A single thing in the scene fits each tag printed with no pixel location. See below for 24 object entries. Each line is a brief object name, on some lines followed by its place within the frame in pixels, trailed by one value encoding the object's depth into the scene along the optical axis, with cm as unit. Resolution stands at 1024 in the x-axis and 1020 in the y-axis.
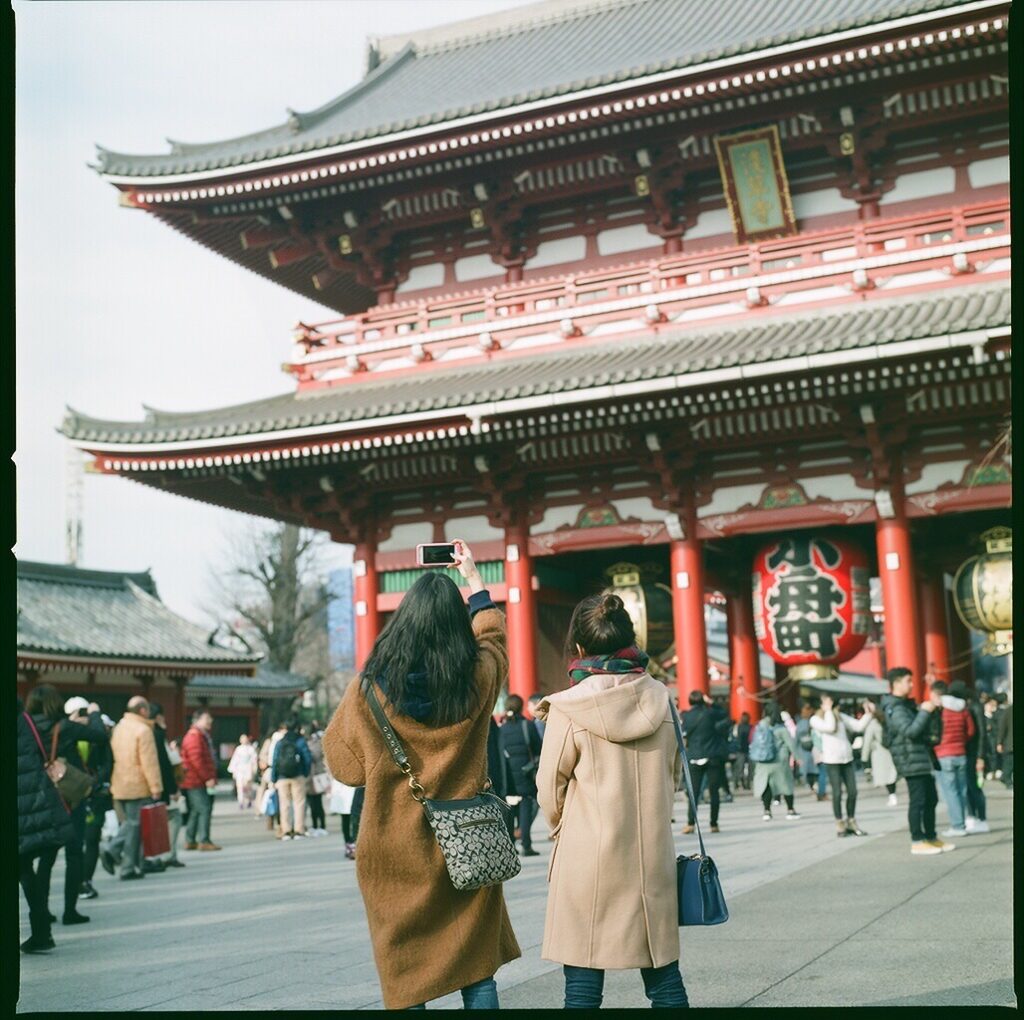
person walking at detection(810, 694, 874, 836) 1357
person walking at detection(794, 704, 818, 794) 1929
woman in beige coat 439
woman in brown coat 421
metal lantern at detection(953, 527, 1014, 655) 1590
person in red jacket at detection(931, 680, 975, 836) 1233
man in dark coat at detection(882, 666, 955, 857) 1091
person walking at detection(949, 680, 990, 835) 1290
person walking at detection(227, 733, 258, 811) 2819
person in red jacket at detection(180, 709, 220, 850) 1506
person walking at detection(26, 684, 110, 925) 888
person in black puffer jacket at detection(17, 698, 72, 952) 776
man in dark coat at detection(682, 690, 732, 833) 1473
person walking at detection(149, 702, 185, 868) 1219
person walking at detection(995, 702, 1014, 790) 1589
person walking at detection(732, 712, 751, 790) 2086
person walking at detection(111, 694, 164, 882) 1204
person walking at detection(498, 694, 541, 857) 1251
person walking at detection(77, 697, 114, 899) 1104
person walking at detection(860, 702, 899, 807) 1617
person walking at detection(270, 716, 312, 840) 1634
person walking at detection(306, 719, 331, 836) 1781
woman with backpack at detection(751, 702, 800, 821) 1628
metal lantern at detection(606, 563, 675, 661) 1788
